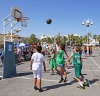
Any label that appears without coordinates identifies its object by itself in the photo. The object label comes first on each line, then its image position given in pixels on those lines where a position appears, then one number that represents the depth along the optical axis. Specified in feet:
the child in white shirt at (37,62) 13.42
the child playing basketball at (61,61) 16.44
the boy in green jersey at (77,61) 14.76
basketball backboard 22.96
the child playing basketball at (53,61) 20.85
